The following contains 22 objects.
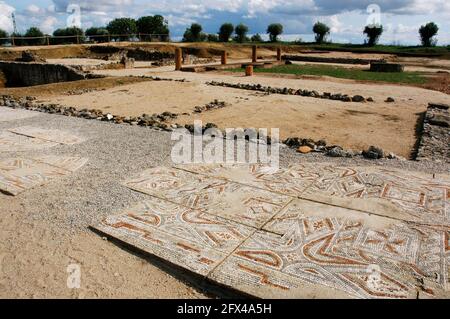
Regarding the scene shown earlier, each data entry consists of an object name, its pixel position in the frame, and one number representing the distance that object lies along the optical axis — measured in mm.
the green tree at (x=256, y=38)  49250
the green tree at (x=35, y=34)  35688
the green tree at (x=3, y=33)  38353
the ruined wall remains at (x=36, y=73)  17594
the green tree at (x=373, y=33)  41875
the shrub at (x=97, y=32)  38547
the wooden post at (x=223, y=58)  22984
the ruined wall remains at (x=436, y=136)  5580
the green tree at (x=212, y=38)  47406
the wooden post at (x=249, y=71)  17406
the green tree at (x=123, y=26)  50031
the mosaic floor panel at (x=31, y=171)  4242
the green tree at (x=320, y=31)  45500
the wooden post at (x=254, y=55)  24669
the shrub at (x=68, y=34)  35681
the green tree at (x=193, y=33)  44031
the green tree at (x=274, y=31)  46469
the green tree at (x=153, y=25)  48344
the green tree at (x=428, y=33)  40500
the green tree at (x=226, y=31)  45250
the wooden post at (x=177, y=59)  19891
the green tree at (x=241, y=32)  45216
